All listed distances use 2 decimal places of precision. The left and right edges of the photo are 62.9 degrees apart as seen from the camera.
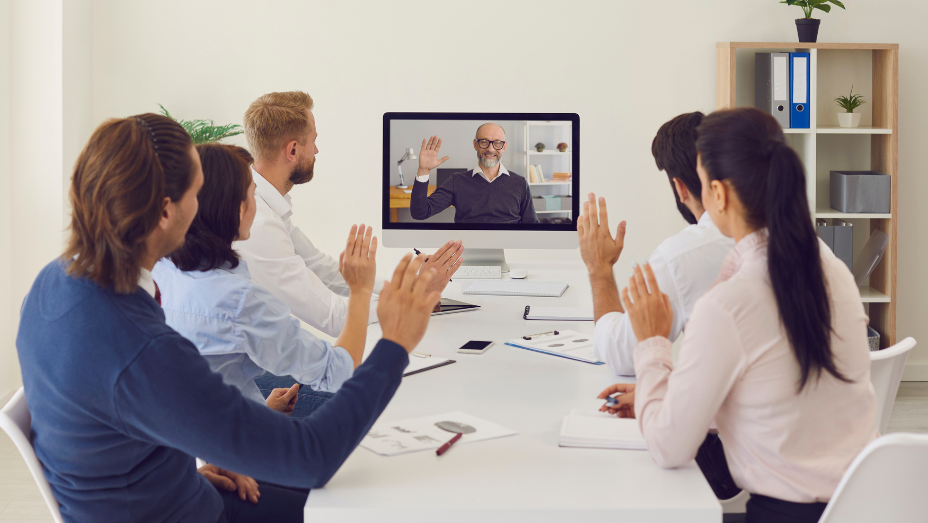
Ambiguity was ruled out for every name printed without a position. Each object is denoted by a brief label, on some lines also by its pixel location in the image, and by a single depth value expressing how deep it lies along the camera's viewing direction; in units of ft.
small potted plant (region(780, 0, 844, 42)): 11.87
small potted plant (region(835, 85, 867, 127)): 12.16
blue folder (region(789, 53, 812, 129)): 11.71
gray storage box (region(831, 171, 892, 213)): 11.85
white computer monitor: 8.75
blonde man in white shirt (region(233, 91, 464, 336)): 6.65
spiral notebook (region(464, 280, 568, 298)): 8.43
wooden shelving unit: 11.82
